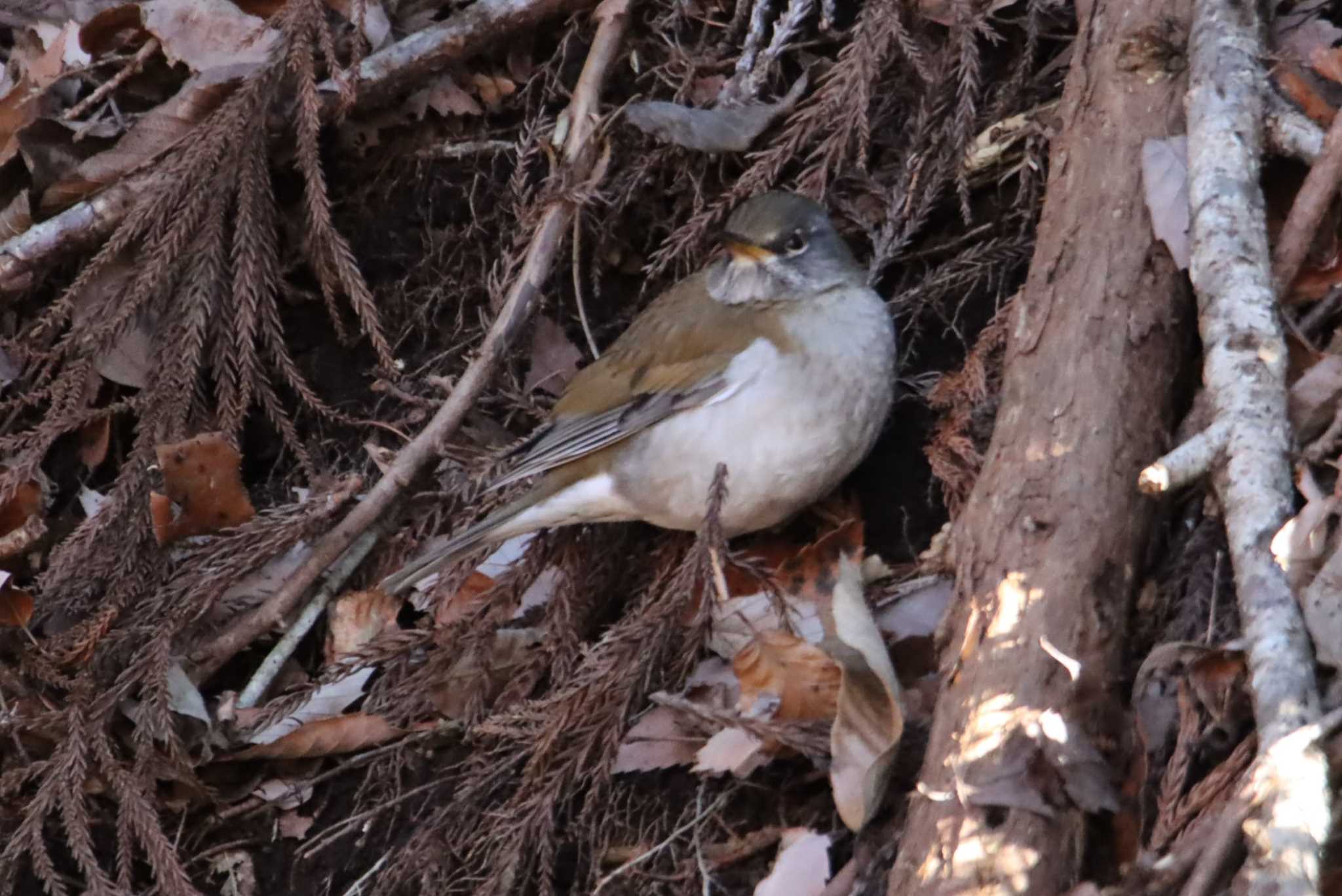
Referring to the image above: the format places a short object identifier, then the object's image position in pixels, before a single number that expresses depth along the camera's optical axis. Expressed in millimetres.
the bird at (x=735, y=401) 7496
